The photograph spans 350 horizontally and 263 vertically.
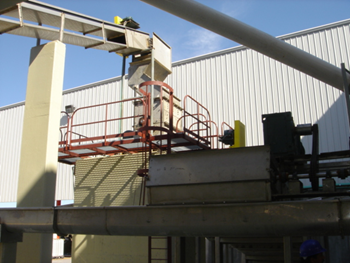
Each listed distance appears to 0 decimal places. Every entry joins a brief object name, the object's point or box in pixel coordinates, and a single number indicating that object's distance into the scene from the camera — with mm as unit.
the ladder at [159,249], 10785
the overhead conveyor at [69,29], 10078
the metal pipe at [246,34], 6199
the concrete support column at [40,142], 8766
